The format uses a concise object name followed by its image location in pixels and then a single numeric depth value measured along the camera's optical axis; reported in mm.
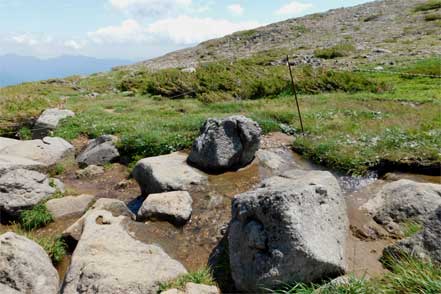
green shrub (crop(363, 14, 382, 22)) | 51628
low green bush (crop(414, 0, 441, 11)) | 48728
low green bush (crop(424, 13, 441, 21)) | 42531
